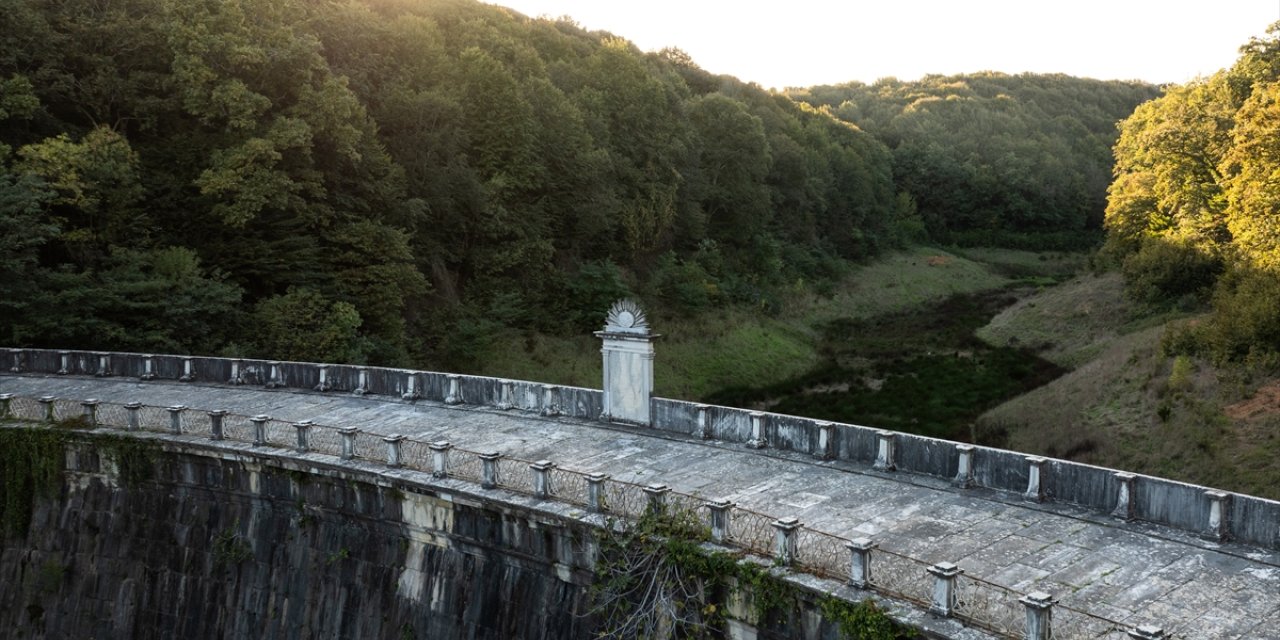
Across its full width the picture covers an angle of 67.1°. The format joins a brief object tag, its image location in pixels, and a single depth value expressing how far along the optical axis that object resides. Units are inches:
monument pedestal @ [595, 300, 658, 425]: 735.1
